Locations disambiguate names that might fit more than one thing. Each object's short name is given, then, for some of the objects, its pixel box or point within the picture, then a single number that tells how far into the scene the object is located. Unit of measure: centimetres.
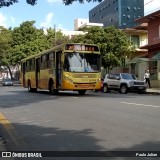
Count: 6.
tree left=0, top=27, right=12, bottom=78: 3966
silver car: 1656
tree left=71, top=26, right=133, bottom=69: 2382
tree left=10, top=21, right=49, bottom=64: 3797
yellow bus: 1307
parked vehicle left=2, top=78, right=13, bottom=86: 3472
